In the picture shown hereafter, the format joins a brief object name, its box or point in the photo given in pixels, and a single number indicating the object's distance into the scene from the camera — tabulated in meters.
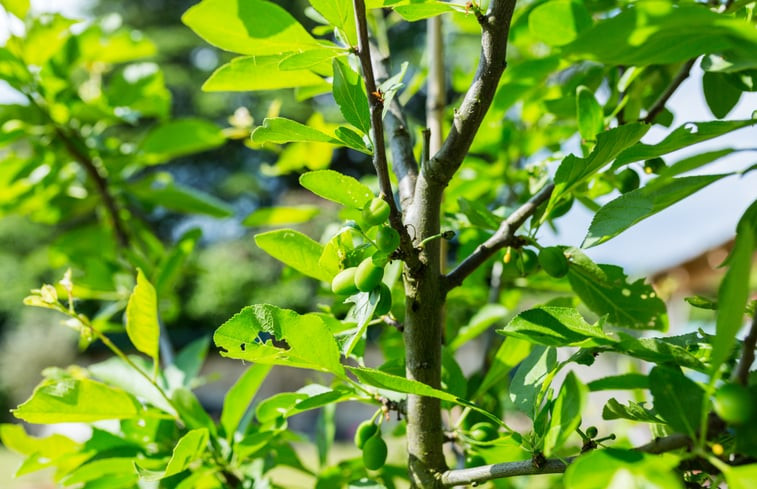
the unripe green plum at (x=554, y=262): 0.44
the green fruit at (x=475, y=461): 0.55
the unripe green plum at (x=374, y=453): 0.47
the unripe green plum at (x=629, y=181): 0.53
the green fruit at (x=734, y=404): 0.26
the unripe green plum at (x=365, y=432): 0.52
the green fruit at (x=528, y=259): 0.54
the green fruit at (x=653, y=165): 0.54
